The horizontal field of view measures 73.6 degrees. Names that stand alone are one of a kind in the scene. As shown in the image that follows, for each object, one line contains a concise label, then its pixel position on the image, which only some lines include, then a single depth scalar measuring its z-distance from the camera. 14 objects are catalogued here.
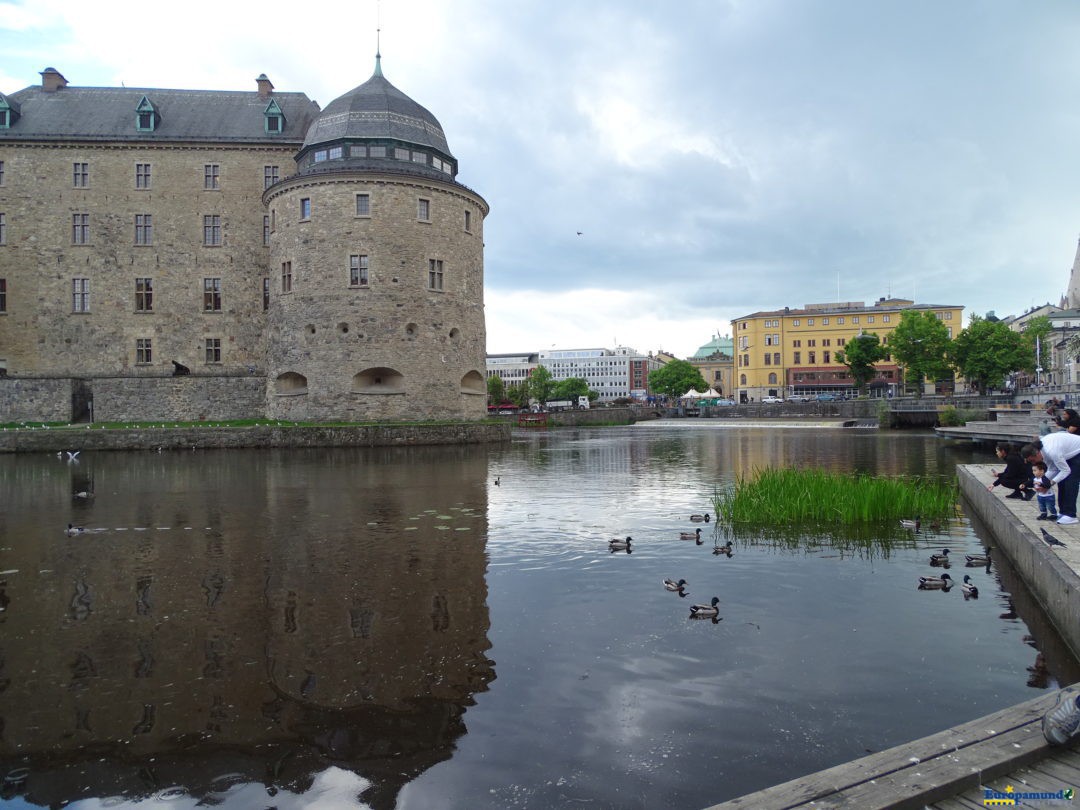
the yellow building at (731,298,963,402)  96.69
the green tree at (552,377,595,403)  129.88
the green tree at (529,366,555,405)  117.81
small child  10.12
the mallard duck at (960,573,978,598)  8.68
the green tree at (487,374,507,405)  128.50
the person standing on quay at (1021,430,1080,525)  9.74
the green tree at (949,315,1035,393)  69.00
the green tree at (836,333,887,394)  76.44
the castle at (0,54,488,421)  40.03
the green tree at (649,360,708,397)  123.88
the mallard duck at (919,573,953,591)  8.92
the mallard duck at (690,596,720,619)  7.86
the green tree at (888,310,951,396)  70.19
